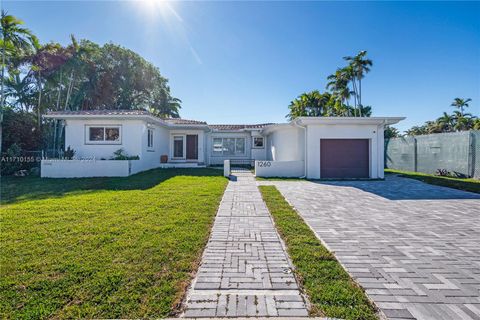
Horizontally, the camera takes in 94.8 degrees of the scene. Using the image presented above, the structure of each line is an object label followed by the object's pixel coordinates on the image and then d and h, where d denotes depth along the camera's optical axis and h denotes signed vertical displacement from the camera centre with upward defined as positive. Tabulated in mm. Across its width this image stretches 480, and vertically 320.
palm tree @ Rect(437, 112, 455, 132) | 41750 +7175
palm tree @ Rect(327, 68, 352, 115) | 26694 +9361
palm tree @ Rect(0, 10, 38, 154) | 12742 +7362
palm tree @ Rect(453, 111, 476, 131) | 38344 +6874
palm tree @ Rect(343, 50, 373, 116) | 24645 +10718
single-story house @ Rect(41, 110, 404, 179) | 12156 +830
